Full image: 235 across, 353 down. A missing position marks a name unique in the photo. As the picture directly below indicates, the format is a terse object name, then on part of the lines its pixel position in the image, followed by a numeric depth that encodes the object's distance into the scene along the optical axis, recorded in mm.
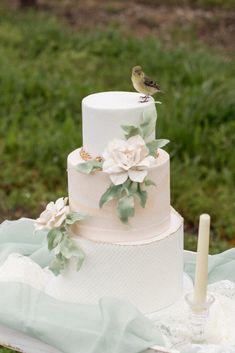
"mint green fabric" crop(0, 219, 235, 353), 2902
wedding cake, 3036
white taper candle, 2897
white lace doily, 2922
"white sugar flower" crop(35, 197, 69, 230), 3152
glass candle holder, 2907
